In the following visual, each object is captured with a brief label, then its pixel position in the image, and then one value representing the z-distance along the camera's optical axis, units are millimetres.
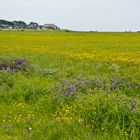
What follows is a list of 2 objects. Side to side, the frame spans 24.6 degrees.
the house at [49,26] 114927
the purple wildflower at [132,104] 5237
